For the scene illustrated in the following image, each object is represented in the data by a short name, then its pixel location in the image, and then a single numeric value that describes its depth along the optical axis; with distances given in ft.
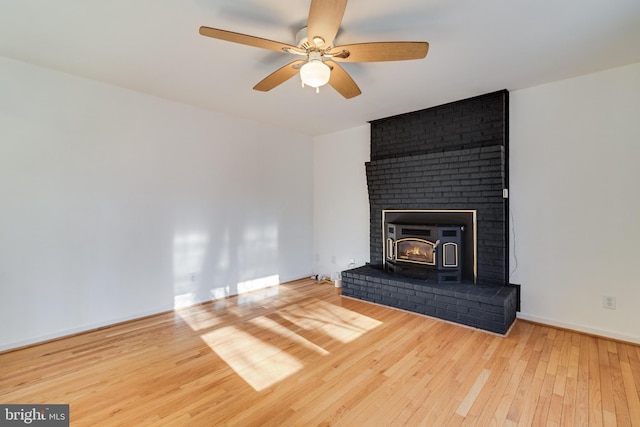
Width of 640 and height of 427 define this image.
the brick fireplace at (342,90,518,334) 10.58
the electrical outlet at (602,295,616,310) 9.09
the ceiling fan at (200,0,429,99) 5.26
